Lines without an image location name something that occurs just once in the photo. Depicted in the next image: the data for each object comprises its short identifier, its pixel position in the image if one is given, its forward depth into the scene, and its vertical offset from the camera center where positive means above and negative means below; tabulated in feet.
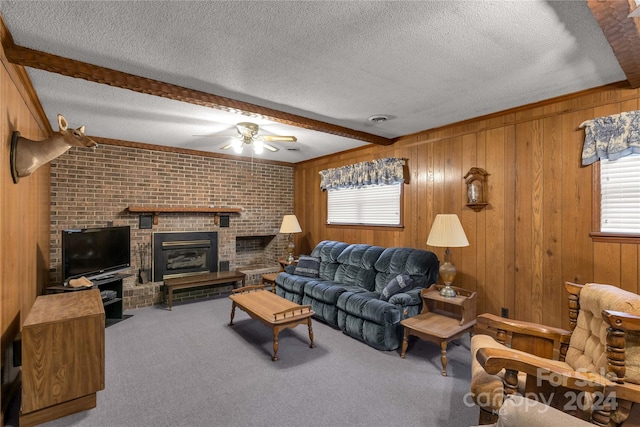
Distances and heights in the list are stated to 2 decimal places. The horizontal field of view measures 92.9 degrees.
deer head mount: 6.97 +1.60
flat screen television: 11.48 -1.53
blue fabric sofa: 10.36 -3.10
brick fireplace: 13.83 +0.99
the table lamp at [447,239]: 10.10 -0.82
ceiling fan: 11.80 +3.07
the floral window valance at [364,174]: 14.10 +2.06
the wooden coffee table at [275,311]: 9.66 -3.30
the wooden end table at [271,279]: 16.38 -3.52
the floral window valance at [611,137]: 7.93 +2.10
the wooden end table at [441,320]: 9.02 -3.52
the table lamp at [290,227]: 17.71 -0.74
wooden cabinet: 6.63 -3.37
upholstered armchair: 4.62 -2.59
